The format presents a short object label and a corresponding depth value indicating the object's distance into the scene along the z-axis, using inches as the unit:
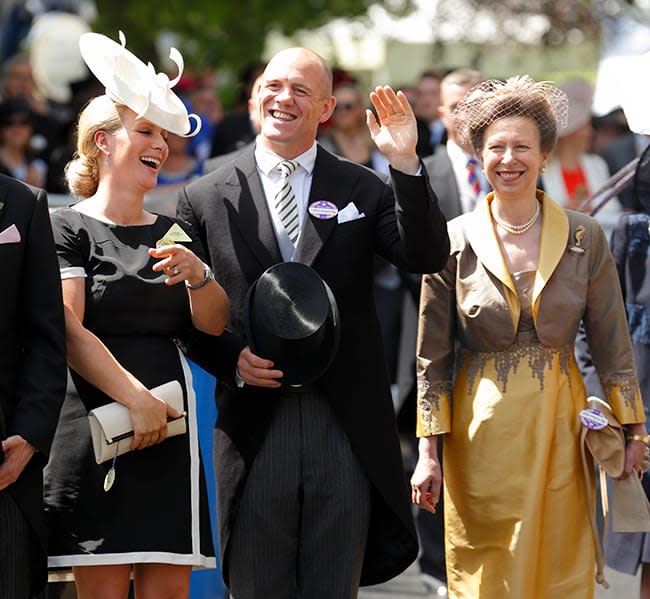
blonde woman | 393.1
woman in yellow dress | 425.7
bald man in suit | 410.6
